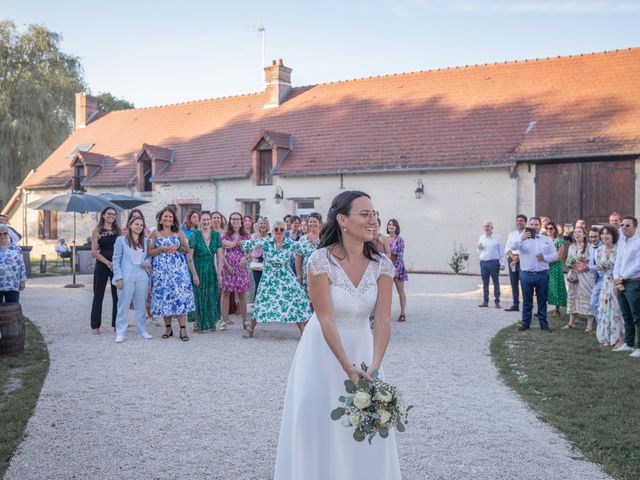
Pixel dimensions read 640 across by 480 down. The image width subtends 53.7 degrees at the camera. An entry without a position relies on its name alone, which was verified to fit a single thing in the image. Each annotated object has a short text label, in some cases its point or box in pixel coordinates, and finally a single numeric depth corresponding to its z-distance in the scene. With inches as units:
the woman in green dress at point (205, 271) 402.0
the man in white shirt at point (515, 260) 475.2
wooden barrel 319.5
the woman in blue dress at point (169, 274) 368.8
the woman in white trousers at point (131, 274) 372.5
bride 131.5
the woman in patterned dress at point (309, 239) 382.9
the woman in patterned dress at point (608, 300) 356.8
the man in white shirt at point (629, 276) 327.6
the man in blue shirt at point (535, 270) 405.7
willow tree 1184.2
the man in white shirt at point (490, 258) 527.8
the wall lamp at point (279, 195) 984.9
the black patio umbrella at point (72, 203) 621.6
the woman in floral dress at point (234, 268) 413.4
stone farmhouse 782.5
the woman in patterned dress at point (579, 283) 417.1
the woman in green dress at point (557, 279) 475.8
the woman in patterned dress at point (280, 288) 367.9
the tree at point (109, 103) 2107.5
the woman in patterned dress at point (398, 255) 440.8
